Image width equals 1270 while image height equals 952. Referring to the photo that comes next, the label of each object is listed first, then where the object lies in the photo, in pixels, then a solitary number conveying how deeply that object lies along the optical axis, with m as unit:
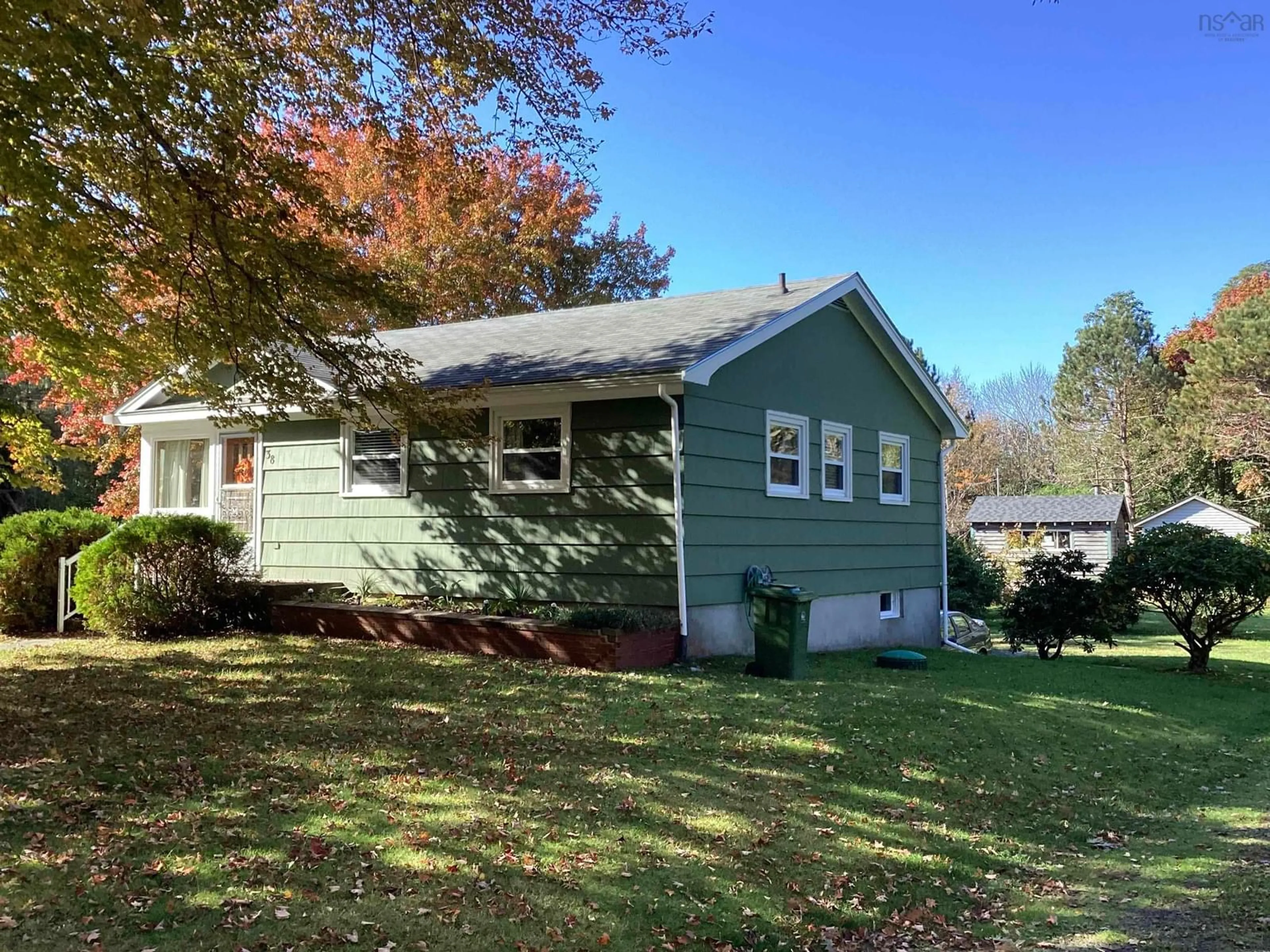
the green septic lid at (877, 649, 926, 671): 11.68
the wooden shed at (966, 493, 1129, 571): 40.12
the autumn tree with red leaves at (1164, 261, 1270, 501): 37.59
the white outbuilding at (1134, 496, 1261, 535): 40.91
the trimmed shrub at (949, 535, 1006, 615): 21.83
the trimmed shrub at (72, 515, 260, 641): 11.11
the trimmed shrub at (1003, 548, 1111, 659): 15.02
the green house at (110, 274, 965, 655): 10.77
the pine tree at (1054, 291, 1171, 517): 44.19
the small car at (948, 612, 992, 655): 17.36
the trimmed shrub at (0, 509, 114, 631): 12.23
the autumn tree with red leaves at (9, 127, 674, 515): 20.83
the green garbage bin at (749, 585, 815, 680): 9.76
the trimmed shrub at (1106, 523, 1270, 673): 13.27
